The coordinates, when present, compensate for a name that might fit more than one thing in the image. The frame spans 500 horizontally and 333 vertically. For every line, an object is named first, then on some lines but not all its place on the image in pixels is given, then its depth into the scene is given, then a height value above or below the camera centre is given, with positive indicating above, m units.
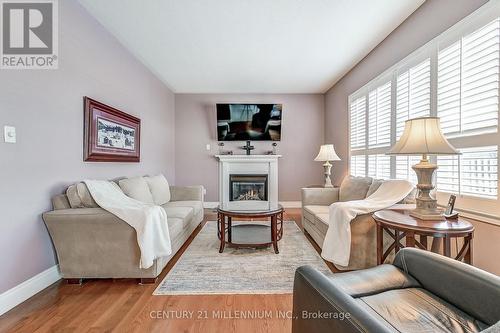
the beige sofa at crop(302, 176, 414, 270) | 2.21 -0.60
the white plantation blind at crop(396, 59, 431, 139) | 2.39 +0.74
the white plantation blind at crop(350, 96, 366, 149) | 3.76 +0.66
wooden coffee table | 2.72 -0.88
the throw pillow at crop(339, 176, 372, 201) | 3.06 -0.31
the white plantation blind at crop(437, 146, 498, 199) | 1.73 -0.07
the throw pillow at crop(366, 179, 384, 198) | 2.80 -0.25
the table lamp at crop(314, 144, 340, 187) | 4.17 +0.14
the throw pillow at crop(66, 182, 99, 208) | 2.19 -0.29
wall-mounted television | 5.18 +0.90
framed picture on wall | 2.60 +0.37
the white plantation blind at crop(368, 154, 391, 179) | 3.13 -0.03
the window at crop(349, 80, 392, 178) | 3.14 +0.48
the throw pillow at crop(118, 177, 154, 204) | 2.89 -0.30
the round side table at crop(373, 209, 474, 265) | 1.54 -0.42
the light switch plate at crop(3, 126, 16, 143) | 1.77 +0.22
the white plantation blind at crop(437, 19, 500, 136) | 1.71 +0.63
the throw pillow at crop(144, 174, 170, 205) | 3.51 -0.37
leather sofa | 0.79 -0.57
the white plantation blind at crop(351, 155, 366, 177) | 3.79 -0.01
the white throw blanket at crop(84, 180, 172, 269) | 2.03 -0.48
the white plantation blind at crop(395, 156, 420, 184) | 2.61 -0.03
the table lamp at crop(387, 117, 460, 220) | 1.67 +0.10
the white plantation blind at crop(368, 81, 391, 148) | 3.10 +0.64
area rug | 2.06 -1.03
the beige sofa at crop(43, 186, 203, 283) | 2.03 -0.67
